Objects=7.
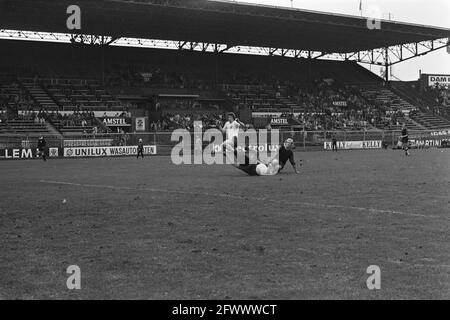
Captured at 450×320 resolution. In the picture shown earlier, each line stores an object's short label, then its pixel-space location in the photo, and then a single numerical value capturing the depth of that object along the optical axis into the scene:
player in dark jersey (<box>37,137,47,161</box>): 37.69
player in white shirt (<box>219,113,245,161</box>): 19.67
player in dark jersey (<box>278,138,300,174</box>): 20.66
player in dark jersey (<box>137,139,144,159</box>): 40.23
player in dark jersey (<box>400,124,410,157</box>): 35.72
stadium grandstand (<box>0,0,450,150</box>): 48.81
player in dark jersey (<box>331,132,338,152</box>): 49.34
